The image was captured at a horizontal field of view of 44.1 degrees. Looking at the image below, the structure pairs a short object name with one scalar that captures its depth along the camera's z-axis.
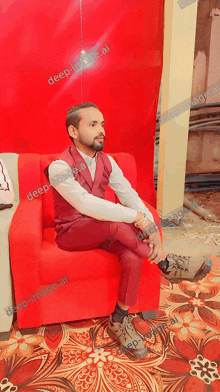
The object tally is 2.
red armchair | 1.33
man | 1.35
